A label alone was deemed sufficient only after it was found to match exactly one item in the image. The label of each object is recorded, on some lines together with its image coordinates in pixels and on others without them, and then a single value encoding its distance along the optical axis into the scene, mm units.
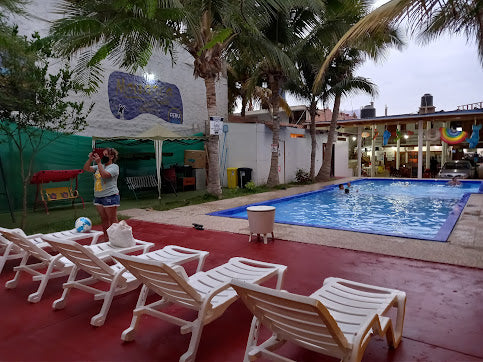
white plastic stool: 6137
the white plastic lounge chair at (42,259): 3855
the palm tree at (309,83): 15492
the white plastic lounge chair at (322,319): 2020
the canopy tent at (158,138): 11000
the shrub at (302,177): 18266
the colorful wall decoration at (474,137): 18678
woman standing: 5555
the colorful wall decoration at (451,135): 18188
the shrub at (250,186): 14375
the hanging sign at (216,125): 11148
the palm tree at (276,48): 11391
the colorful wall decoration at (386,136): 20812
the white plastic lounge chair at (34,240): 4633
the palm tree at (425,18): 5559
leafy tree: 6410
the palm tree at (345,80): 16969
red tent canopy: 9383
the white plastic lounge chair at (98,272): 3295
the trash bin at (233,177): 15570
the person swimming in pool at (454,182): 16359
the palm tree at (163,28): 6523
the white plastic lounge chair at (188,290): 2638
